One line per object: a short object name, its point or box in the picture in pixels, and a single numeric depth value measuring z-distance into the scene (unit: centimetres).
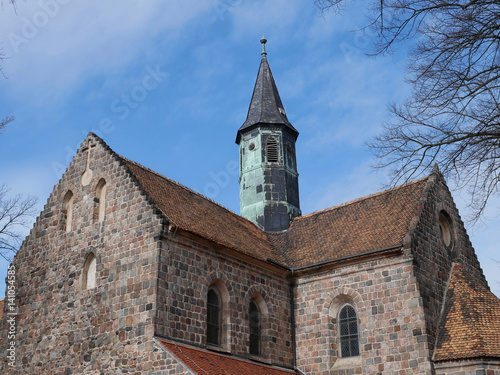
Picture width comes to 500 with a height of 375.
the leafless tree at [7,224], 1822
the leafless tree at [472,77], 1038
